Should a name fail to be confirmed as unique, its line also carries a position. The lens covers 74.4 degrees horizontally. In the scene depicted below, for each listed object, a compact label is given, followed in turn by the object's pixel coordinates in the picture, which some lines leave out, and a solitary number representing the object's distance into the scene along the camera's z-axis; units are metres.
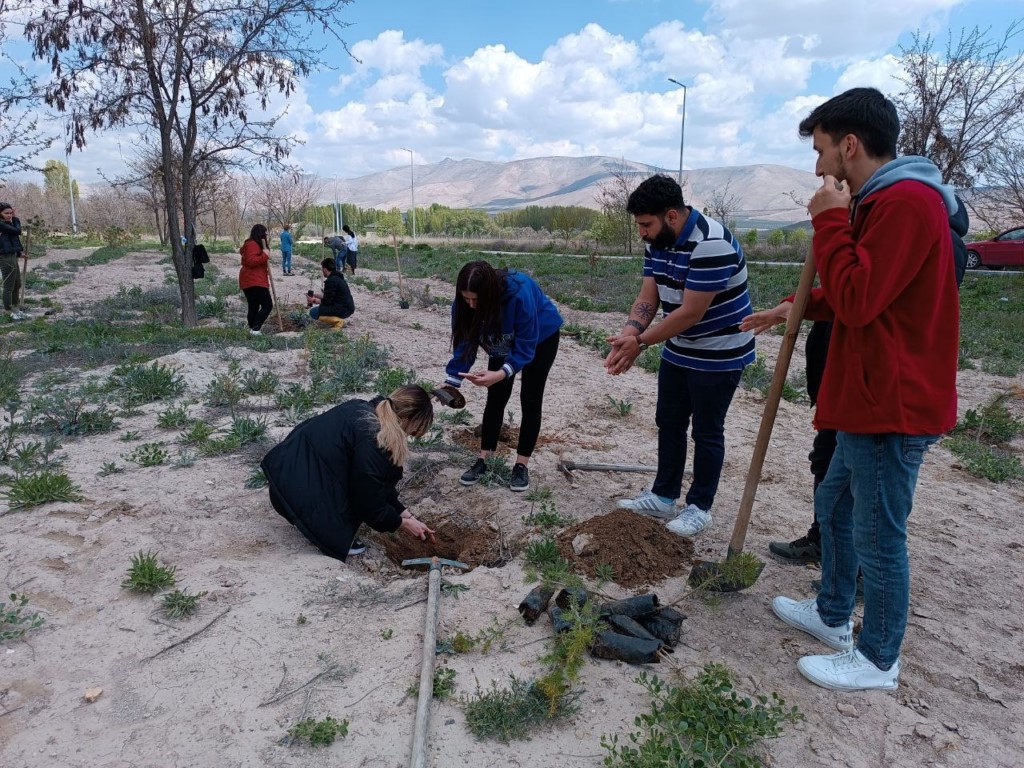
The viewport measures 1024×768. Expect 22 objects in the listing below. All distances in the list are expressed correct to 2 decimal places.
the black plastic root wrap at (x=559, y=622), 2.78
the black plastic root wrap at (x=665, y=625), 2.80
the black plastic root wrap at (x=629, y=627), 2.78
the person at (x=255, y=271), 9.13
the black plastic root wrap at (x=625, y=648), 2.69
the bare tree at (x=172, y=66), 8.30
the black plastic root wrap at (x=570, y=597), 2.97
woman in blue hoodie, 3.82
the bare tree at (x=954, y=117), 15.86
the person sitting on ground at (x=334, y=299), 9.68
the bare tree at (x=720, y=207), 27.43
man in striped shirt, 3.22
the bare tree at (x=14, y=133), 8.20
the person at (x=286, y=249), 19.47
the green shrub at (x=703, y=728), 2.13
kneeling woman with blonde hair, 3.48
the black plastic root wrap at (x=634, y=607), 2.89
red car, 18.98
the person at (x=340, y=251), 12.84
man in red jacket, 2.01
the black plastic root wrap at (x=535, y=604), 2.98
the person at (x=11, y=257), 10.44
